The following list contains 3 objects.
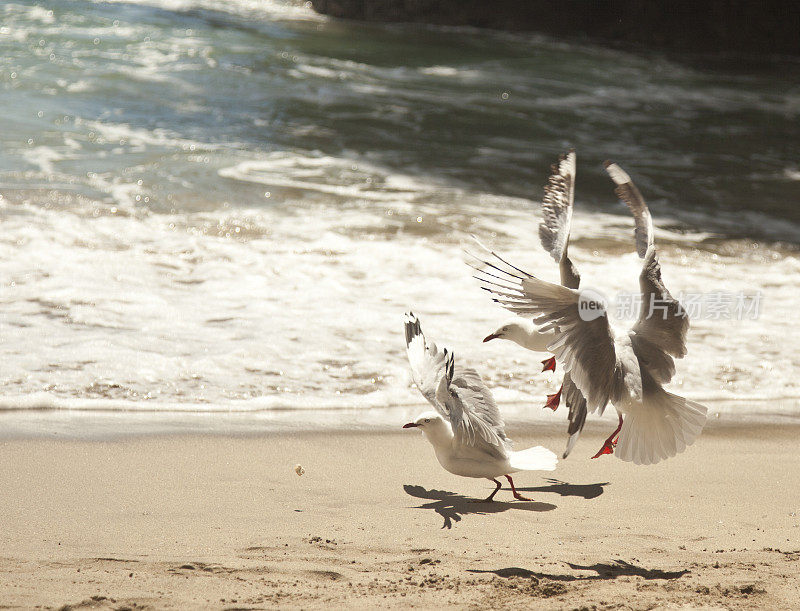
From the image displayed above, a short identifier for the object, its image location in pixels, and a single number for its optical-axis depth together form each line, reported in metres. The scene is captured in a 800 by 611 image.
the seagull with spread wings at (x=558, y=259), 8.33
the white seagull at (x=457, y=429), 7.84
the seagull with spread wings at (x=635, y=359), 7.57
